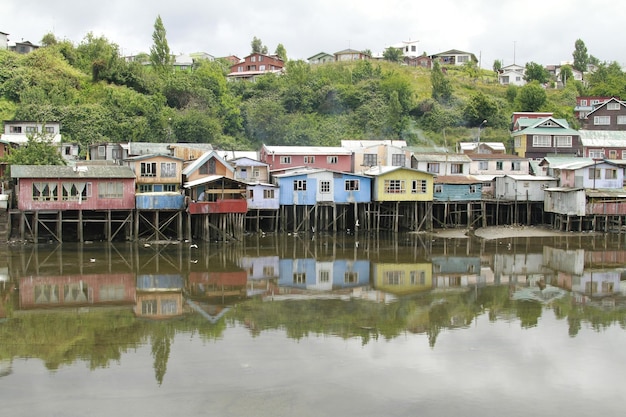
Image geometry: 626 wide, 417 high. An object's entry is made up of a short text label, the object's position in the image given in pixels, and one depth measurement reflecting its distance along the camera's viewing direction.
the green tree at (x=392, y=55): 93.94
